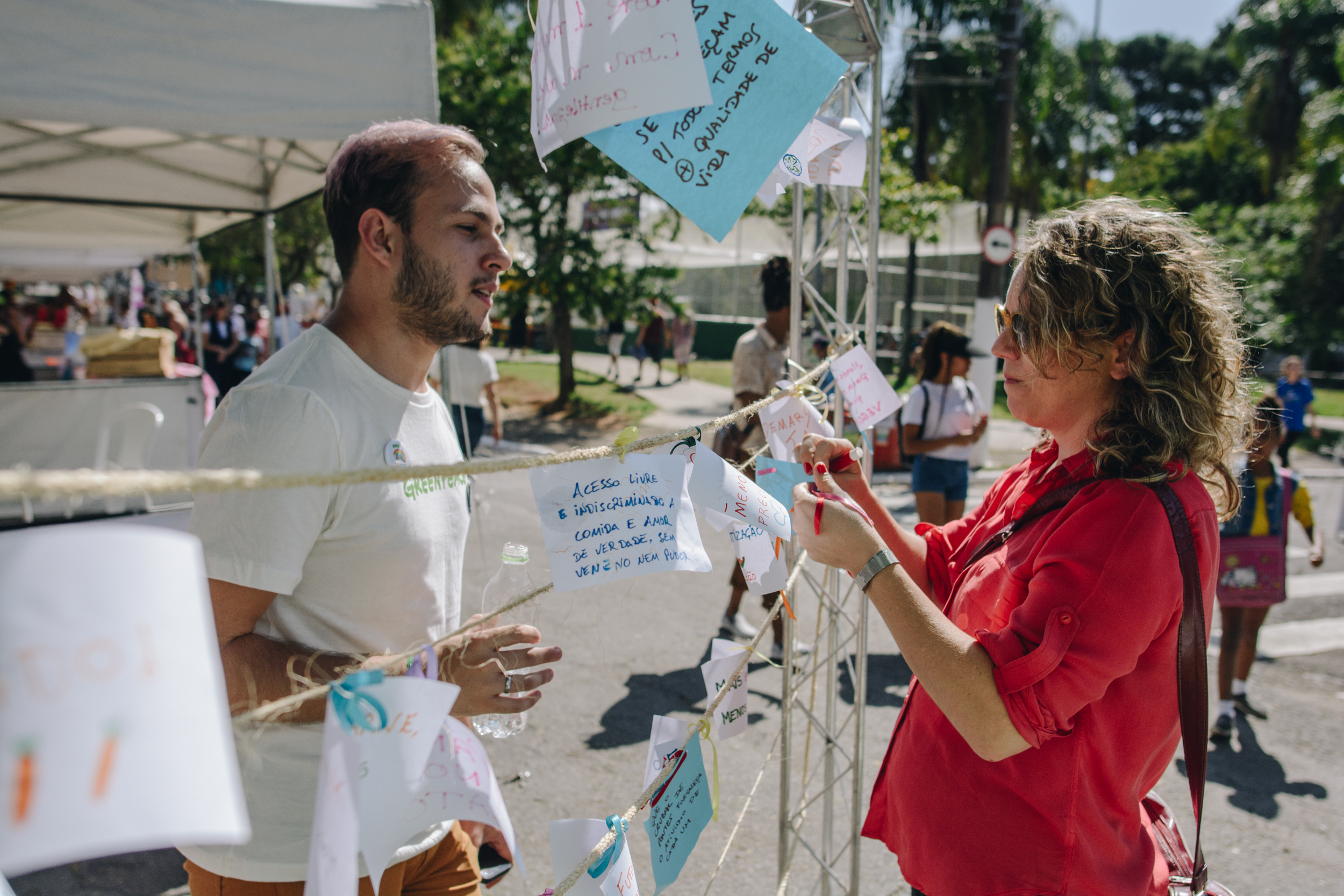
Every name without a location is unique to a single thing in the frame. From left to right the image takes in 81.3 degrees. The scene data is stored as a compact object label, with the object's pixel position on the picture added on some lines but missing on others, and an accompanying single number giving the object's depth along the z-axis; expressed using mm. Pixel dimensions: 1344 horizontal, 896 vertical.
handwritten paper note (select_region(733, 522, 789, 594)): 1655
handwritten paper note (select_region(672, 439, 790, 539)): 1406
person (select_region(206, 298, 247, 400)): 11445
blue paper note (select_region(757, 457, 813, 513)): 1910
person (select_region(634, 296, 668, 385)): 17906
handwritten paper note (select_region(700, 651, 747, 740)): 1712
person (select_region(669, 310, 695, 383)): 18484
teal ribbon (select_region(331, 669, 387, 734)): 814
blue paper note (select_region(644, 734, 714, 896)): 1475
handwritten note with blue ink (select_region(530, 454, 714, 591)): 1131
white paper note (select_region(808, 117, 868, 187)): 2238
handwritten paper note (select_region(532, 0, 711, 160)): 1180
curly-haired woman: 1237
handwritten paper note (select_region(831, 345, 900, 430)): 2258
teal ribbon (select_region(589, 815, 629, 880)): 1277
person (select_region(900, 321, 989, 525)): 4773
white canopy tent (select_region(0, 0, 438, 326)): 2871
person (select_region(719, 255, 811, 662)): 4406
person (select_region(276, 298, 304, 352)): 9016
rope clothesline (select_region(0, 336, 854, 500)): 556
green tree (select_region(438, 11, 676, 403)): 11906
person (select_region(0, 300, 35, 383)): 7879
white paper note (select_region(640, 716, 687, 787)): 1534
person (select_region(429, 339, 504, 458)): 6020
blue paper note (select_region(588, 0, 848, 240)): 1305
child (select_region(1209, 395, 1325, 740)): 4090
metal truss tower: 2338
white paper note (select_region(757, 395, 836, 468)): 2045
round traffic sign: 9195
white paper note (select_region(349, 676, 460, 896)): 832
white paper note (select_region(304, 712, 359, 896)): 784
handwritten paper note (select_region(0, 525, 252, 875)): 464
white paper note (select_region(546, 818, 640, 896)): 1265
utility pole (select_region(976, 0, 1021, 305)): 9344
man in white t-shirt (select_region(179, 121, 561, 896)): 1183
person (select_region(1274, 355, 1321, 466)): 8523
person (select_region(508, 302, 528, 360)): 13344
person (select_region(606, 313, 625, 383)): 16328
